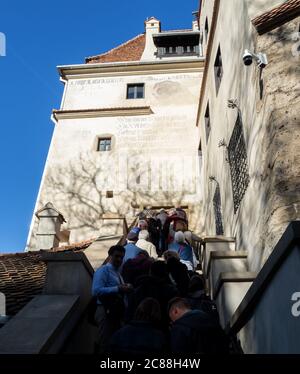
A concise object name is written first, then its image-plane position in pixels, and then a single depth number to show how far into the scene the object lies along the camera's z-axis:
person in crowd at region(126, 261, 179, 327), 4.62
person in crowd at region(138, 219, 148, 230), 8.95
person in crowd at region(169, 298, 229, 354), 3.42
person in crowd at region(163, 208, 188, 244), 8.74
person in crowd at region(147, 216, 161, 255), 10.10
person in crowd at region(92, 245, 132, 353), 4.60
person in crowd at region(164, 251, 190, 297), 5.68
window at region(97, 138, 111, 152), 20.06
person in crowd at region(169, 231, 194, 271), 7.44
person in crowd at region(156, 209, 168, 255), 10.01
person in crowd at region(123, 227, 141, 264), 6.74
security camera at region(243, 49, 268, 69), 6.66
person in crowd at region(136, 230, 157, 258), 7.70
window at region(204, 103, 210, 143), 15.04
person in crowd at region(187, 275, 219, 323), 4.77
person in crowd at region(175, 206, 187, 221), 10.36
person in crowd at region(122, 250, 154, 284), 5.60
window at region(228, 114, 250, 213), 8.27
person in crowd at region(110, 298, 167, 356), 3.32
